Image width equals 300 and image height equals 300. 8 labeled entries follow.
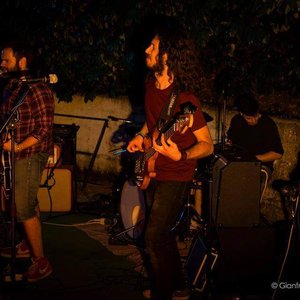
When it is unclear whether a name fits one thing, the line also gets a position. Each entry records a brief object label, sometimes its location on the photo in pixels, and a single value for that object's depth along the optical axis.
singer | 5.30
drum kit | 6.51
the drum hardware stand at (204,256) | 5.16
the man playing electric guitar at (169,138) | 4.56
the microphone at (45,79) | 4.58
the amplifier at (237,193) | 6.13
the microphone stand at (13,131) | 4.66
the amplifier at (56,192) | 7.99
